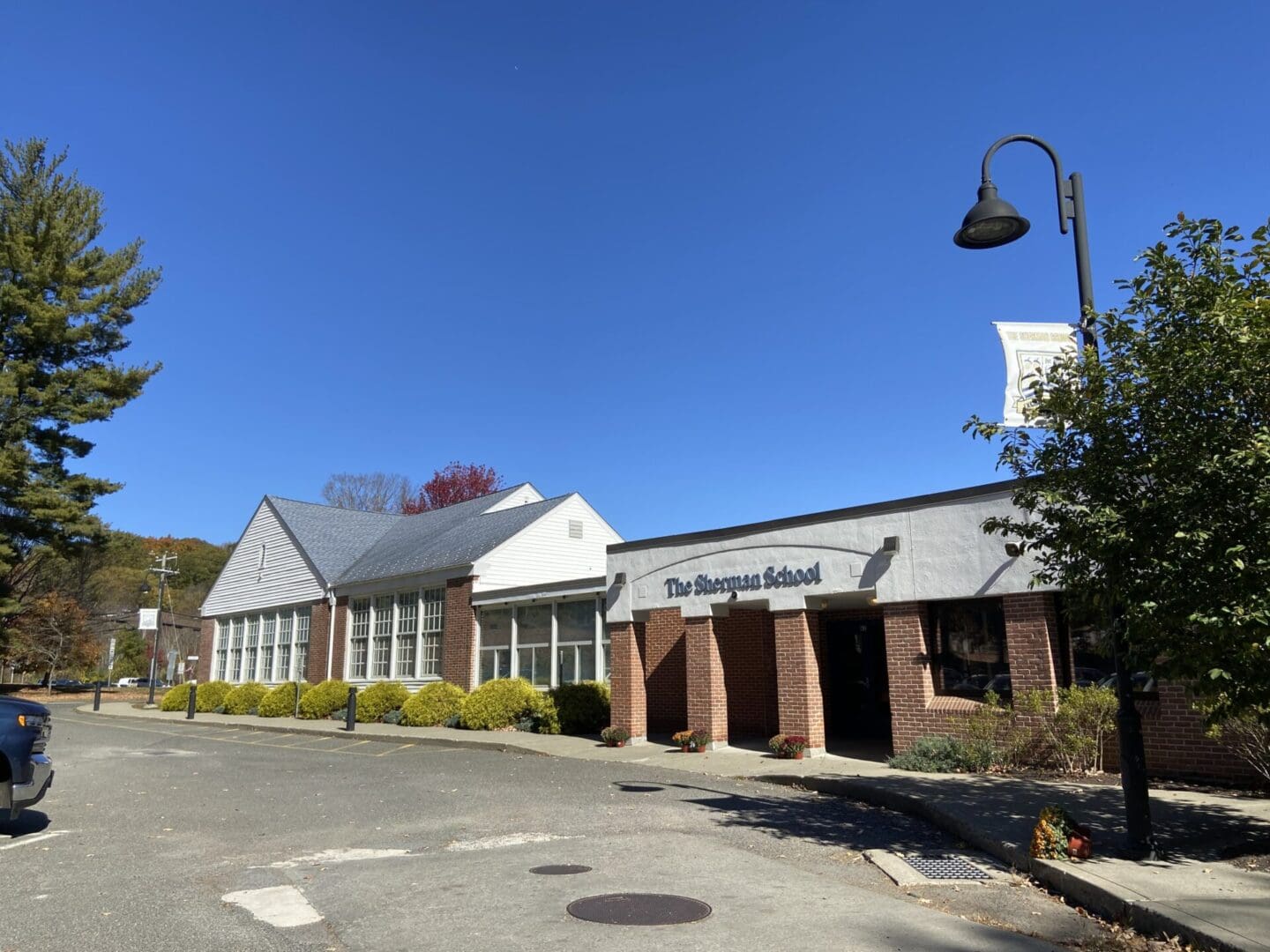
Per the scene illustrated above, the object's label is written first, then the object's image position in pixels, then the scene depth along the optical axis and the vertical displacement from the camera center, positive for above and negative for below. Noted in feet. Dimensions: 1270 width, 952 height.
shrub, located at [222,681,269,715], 103.76 -6.19
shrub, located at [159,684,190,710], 111.45 -6.79
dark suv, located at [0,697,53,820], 28.07 -3.49
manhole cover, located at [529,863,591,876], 23.99 -6.12
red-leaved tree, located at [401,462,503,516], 205.36 +34.79
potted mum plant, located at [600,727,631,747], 58.39 -6.34
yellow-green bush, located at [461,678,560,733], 70.38 -5.25
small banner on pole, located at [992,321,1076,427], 26.32 +8.09
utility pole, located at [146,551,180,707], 162.40 +13.36
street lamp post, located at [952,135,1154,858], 23.47 +10.56
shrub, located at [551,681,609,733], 66.69 -5.04
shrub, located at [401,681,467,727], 75.77 -5.38
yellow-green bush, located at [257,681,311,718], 95.86 -6.21
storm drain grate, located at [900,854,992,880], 24.12 -6.38
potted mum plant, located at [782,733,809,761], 49.21 -6.04
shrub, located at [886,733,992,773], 41.65 -5.79
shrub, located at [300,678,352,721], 89.43 -5.66
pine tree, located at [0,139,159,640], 115.24 +39.75
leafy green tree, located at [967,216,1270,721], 20.57 +3.75
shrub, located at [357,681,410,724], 83.04 -5.31
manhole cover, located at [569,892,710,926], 19.38 -5.97
